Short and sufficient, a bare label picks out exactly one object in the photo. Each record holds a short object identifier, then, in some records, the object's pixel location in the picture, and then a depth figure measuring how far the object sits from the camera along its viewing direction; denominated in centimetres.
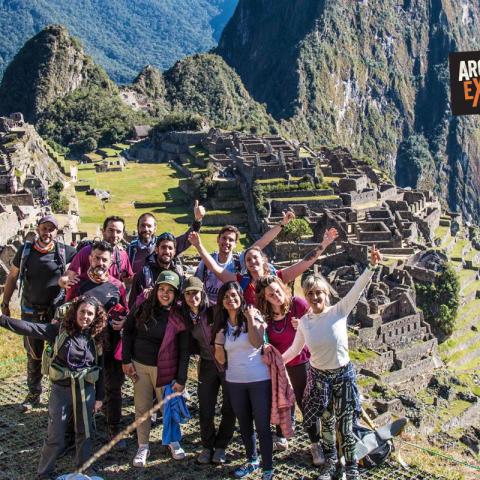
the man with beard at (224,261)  779
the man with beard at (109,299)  724
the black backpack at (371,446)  738
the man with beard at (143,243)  823
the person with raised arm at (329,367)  671
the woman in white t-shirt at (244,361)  680
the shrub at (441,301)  2942
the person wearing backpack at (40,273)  780
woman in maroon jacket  701
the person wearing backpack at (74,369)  678
